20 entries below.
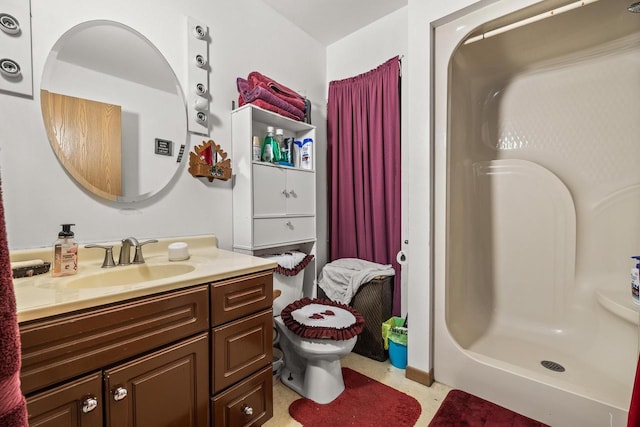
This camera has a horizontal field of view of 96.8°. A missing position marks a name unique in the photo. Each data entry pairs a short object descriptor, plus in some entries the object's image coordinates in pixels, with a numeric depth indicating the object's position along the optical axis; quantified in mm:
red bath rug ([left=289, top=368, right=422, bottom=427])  1335
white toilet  1428
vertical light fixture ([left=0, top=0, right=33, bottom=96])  1021
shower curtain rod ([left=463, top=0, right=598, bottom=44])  1263
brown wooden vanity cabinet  729
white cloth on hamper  1925
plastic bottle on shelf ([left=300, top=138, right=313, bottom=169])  2037
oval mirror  1158
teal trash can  1763
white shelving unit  1653
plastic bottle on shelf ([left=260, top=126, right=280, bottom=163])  1810
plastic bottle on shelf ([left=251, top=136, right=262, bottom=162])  1683
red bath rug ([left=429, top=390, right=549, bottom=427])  1305
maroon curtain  2014
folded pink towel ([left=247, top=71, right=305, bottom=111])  1713
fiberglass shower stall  1454
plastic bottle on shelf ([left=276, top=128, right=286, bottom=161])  1833
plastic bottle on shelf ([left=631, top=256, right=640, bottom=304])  1075
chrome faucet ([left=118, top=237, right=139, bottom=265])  1219
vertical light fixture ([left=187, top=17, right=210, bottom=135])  1522
